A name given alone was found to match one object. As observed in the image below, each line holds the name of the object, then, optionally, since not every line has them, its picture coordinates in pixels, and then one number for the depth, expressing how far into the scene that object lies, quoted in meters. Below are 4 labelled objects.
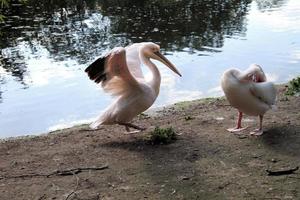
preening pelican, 6.39
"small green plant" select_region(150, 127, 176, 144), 6.24
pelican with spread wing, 6.32
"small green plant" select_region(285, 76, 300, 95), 8.52
